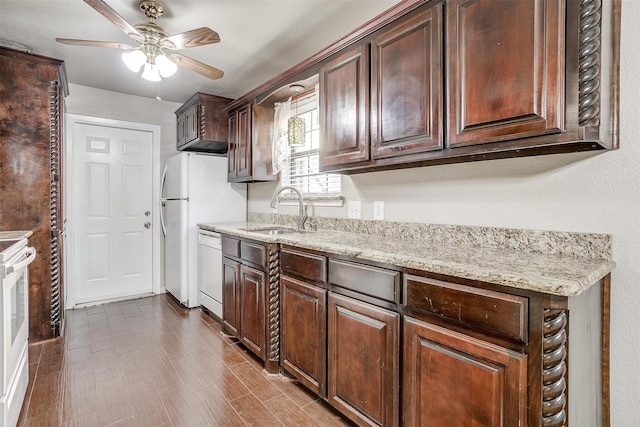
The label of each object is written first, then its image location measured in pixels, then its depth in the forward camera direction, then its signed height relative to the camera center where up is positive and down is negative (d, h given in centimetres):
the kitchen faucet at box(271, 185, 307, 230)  273 -3
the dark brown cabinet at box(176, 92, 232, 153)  350 +98
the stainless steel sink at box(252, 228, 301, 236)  290 -20
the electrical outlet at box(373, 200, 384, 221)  221 -1
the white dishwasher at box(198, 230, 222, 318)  295 -60
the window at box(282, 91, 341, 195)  280 +48
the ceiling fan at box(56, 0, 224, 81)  197 +107
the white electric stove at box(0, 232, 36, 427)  144 -59
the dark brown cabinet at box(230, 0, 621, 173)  112 +54
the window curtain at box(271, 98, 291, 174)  308 +72
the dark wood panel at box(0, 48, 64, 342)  253 +38
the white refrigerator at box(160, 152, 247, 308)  346 +2
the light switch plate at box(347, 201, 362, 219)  238 -1
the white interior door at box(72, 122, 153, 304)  360 -3
